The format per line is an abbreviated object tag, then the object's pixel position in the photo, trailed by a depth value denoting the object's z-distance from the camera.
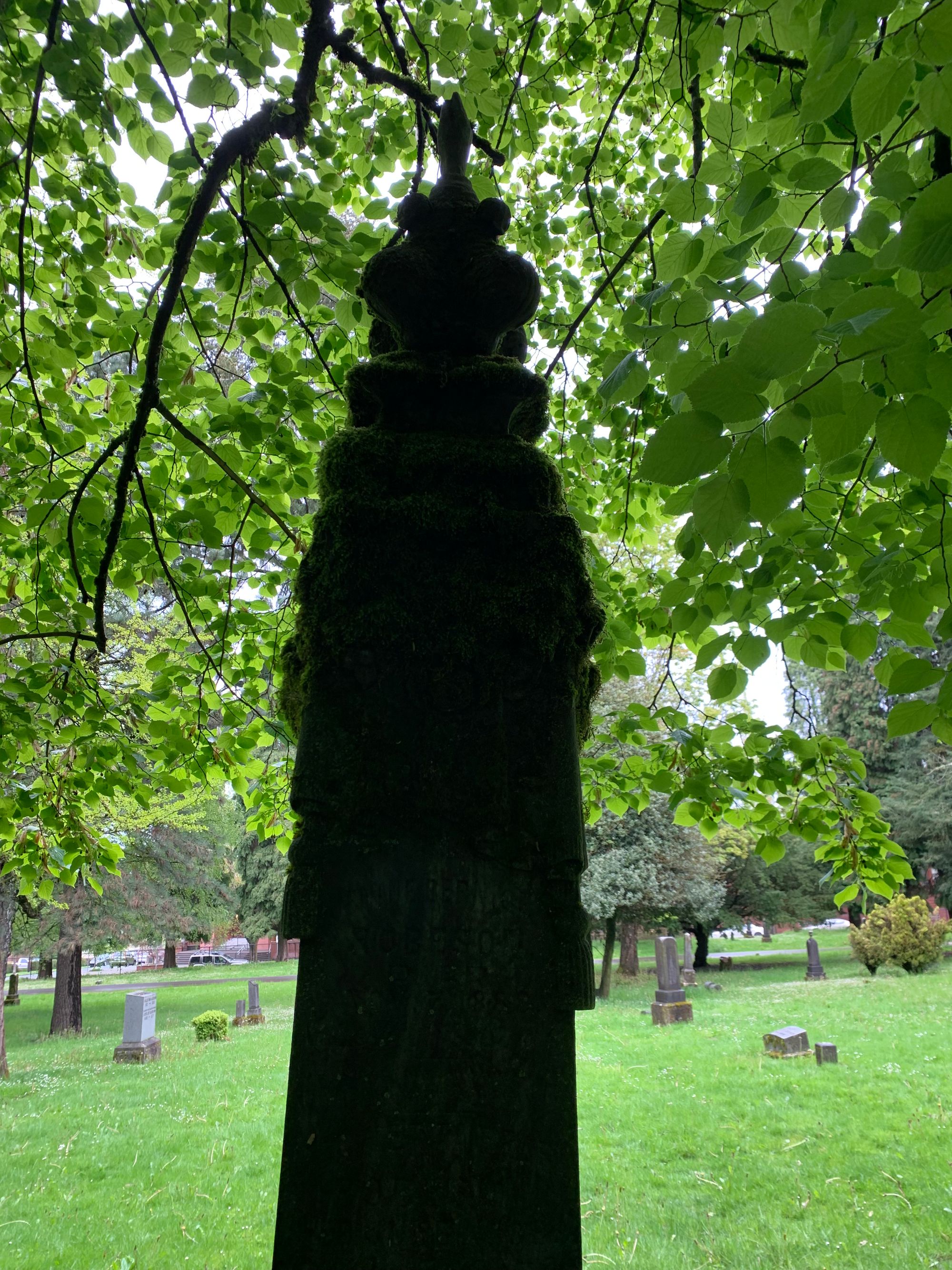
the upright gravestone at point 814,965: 24.25
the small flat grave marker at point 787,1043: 11.88
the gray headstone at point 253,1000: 18.80
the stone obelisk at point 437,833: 1.50
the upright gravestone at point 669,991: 16.27
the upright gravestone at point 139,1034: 13.87
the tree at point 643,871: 21.86
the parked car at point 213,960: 48.39
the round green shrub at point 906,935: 21.06
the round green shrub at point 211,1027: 16.05
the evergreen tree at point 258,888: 30.73
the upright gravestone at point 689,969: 23.73
